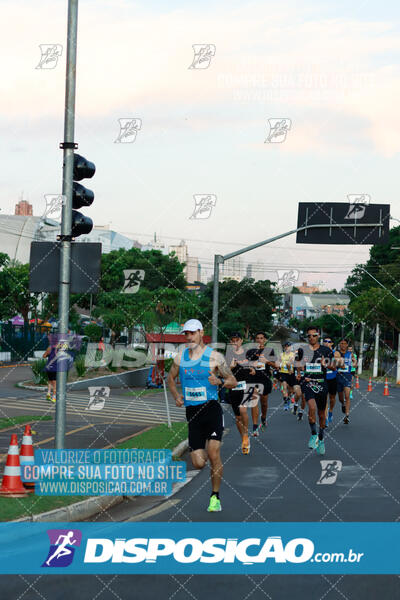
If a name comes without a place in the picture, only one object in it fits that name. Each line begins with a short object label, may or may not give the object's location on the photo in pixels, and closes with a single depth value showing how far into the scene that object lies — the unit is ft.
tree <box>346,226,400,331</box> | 207.29
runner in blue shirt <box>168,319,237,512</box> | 30.30
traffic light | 33.73
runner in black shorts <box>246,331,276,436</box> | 51.72
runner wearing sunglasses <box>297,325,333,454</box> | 46.55
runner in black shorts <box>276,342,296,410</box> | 69.36
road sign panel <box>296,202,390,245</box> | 76.59
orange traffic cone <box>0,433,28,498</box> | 30.22
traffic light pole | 33.12
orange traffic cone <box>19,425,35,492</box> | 31.17
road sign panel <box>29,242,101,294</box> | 33.04
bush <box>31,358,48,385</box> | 106.83
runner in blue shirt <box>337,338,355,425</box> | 65.46
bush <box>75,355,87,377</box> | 119.14
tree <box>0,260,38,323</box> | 193.36
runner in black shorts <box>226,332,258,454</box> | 46.75
